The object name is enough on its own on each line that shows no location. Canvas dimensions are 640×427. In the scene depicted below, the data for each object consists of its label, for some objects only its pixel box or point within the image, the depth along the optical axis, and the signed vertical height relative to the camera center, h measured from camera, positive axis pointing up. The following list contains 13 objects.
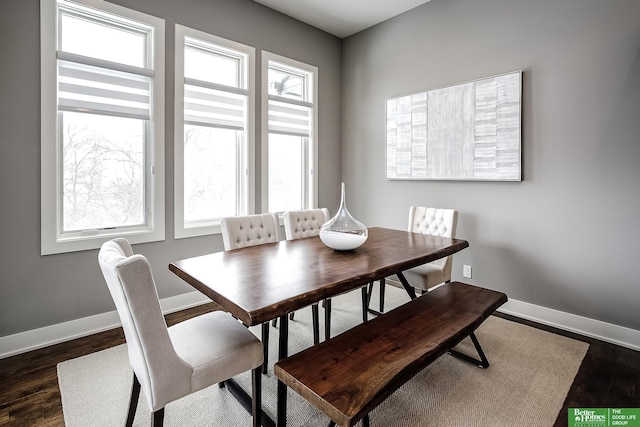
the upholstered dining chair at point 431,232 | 2.69 -0.20
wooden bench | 1.21 -0.64
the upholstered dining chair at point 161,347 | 1.22 -0.60
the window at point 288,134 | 3.77 +0.91
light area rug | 1.73 -1.05
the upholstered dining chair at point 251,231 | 2.51 -0.17
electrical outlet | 3.39 -0.61
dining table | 1.41 -0.33
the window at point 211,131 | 3.15 +0.80
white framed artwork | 3.00 +0.78
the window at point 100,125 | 2.49 +0.68
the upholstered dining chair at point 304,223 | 2.91 -0.12
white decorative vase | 2.18 -0.15
